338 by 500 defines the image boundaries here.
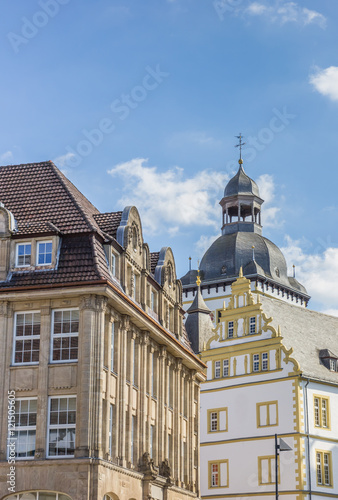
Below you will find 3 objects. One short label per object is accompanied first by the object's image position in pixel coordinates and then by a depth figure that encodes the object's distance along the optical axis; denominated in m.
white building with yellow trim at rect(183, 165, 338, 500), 64.50
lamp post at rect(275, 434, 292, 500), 43.22
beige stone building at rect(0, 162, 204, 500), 34.88
